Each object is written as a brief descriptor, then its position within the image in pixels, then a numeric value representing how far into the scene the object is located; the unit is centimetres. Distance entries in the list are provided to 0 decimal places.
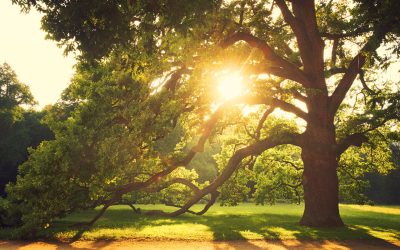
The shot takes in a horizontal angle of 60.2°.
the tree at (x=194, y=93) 946
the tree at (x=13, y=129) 3822
